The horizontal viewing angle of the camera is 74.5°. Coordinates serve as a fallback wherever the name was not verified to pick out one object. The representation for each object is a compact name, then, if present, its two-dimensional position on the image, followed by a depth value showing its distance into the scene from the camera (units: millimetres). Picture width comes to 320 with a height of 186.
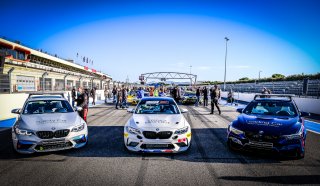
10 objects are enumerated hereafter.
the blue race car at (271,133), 4555
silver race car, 4711
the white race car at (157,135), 4781
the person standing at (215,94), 12538
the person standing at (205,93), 18067
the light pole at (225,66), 33509
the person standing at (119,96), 15973
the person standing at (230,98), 21359
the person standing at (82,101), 8344
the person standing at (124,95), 15990
